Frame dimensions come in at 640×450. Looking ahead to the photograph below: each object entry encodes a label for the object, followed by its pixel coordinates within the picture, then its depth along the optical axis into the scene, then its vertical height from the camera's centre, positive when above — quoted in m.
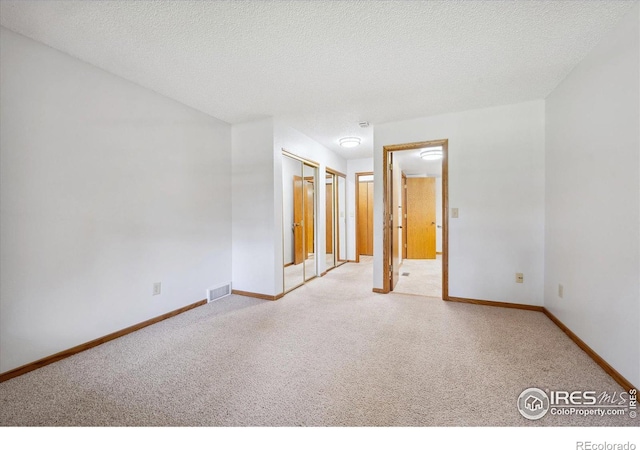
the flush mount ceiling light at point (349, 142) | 4.42 +1.24
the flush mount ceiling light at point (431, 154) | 4.89 +1.15
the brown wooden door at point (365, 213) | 6.65 +0.09
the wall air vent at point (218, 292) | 3.48 -0.98
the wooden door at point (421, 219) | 6.86 -0.08
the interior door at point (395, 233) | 3.87 -0.30
